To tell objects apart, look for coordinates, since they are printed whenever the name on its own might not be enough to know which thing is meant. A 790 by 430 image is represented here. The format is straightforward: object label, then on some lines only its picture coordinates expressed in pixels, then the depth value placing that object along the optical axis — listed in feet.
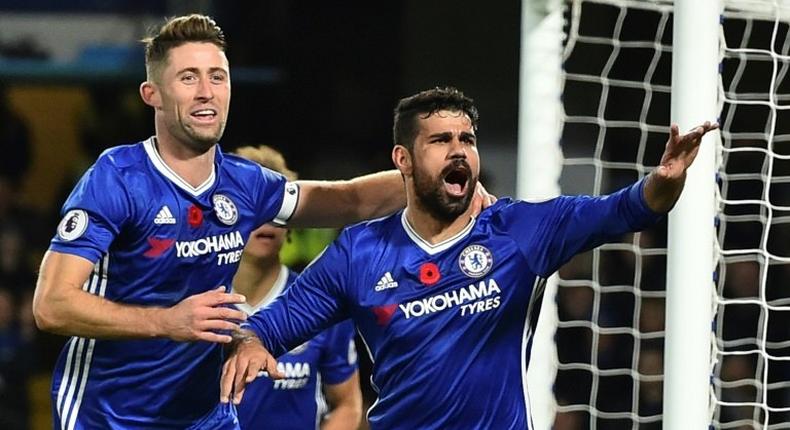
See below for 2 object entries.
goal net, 48.37
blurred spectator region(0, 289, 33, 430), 53.52
